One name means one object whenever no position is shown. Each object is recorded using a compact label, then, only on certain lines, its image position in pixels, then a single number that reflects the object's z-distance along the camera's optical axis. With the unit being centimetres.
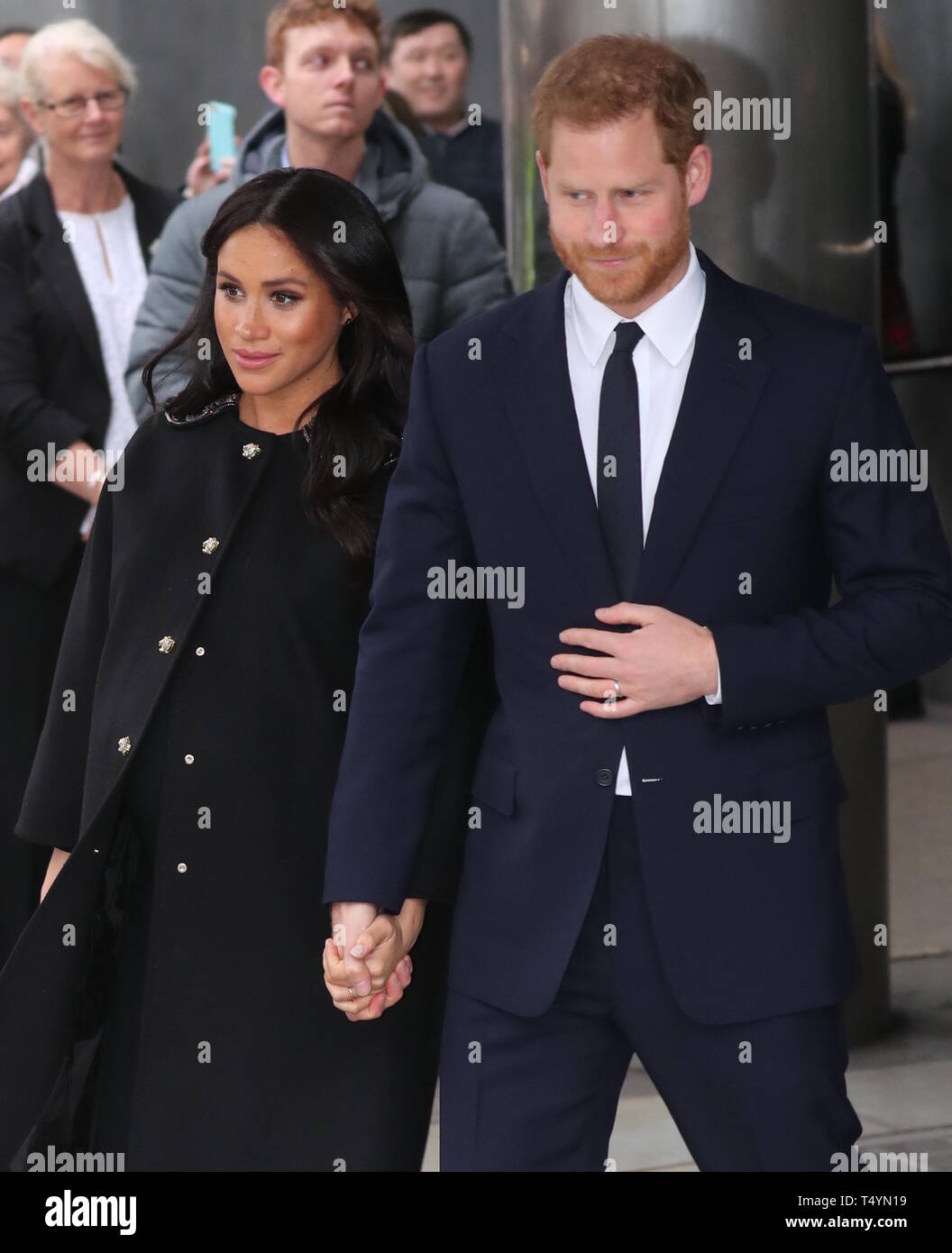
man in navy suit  542
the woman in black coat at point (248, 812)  639
